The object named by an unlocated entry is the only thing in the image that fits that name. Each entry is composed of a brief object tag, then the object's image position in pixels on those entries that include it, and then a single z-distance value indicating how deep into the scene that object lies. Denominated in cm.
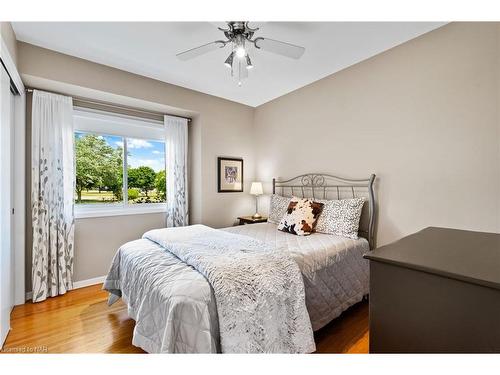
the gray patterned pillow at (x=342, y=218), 254
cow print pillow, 270
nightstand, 373
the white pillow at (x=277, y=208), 329
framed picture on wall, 385
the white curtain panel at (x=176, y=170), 356
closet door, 180
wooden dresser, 54
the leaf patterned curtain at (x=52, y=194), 258
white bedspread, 191
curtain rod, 291
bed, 128
